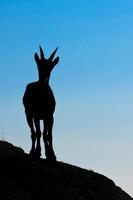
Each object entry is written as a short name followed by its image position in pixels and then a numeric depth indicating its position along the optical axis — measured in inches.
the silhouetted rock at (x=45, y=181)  683.4
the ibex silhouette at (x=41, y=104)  761.0
